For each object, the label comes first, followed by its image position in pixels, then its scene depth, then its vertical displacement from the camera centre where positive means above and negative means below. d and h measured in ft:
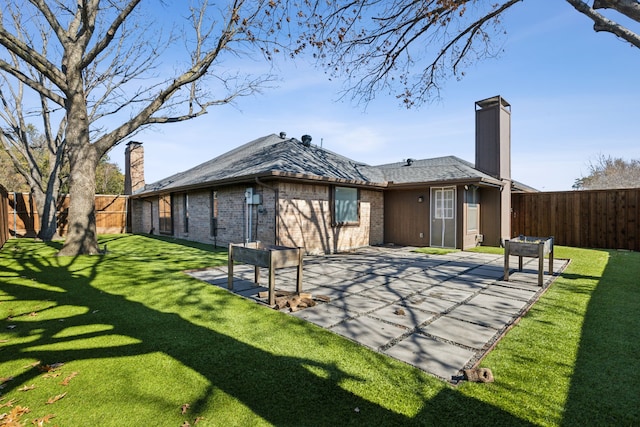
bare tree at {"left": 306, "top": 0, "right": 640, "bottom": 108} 20.71 +12.76
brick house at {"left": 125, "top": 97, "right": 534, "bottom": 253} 30.91 +1.55
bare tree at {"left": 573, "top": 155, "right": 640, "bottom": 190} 87.66 +10.78
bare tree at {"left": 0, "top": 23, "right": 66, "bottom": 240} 44.73 +10.98
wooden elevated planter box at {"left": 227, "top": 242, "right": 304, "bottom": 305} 14.75 -2.29
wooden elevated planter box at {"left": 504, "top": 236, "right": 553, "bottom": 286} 18.26 -2.31
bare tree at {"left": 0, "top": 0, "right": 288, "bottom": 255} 27.84 +15.95
